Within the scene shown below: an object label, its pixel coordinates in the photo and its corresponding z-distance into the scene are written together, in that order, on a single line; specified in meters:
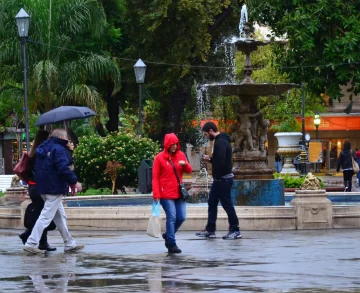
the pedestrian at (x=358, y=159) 40.94
